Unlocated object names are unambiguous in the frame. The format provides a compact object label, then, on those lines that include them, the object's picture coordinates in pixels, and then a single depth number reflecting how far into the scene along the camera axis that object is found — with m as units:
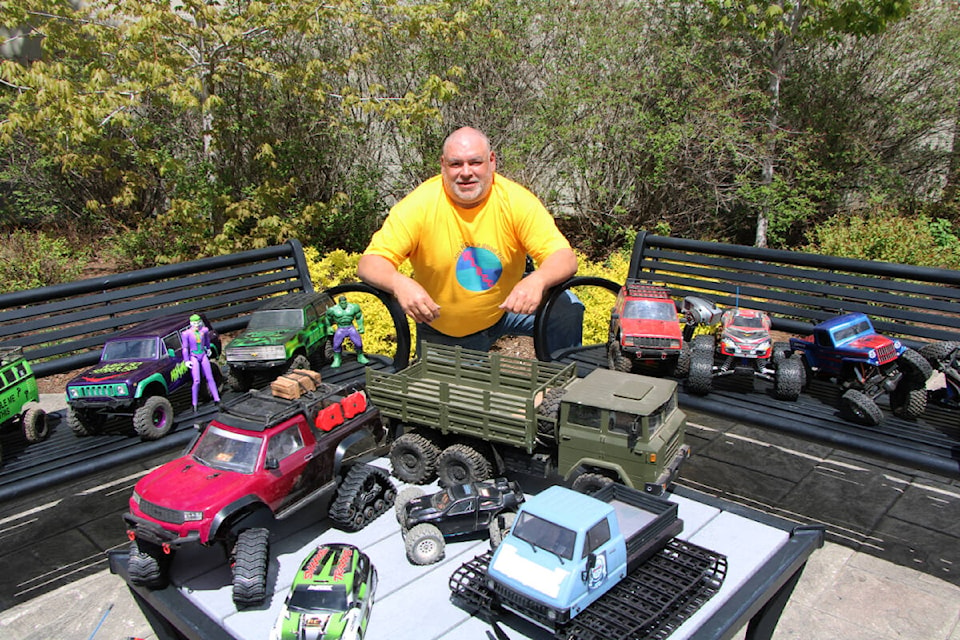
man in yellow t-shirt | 3.90
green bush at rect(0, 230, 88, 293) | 8.53
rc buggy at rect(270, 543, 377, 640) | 2.38
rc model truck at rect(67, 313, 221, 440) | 3.79
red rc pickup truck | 2.69
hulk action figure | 4.61
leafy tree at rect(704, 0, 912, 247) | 7.96
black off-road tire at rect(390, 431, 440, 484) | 3.48
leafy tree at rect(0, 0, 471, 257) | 7.14
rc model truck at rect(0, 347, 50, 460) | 3.79
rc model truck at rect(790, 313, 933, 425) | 3.86
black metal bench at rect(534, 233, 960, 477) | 3.74
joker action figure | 4.13
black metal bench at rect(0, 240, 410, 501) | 3.69
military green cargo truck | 3.12
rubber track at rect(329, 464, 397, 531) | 3.10
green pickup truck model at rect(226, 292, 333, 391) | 4.16
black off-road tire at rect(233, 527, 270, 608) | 2.57
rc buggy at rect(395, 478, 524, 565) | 2.89
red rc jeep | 4.23
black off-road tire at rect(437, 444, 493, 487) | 3.36
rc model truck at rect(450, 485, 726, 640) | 2.37
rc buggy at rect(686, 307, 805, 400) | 4.16
